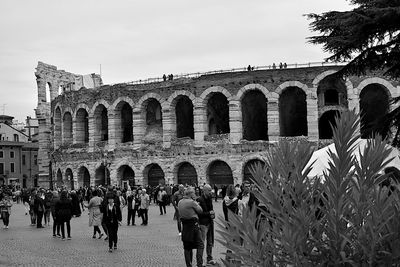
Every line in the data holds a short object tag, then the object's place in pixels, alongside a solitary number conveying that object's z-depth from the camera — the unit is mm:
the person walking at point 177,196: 17172
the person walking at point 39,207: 20922
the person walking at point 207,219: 11266
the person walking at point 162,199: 26672
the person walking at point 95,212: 15969
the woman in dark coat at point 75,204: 23812
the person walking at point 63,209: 16109
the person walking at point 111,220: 13844
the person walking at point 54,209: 16906
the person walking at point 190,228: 10273
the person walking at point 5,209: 20945
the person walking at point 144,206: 20230
